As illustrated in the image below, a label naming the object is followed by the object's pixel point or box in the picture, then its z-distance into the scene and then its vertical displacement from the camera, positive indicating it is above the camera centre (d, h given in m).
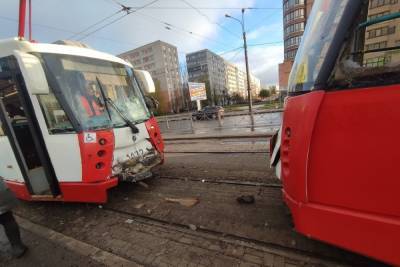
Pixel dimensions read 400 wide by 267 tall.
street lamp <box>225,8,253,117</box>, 16.41 +1.64
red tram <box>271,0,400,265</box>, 1.62 -0.45
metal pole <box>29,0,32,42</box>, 4.86 +1.99
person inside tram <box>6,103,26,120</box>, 4.15 +0.03
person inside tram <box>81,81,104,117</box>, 3.97 +0.06
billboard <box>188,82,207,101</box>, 22.41 -0.05
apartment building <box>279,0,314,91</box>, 56.53 +13.65
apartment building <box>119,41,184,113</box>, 73.19 +9.61
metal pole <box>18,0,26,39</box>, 4.38 +1.83
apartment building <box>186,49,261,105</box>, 79.26 +6.60
